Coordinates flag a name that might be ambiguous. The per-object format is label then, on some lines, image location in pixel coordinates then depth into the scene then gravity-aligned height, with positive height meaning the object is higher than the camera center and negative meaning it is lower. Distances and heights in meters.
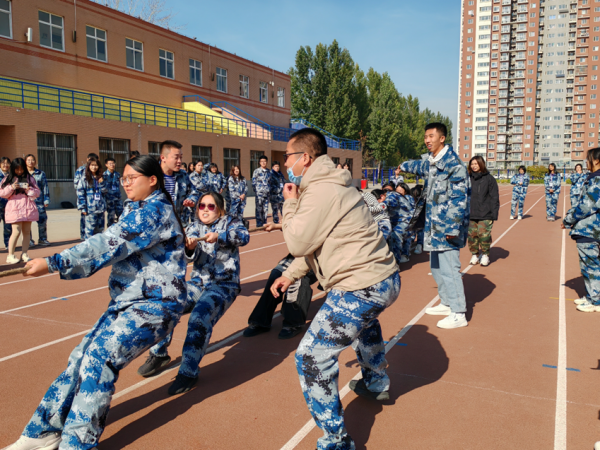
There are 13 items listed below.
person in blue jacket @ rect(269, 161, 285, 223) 16.08 -0.24
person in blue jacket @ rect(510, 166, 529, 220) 19.59 -0.43
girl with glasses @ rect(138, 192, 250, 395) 3.96 -0.98
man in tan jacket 2.76 -0.55
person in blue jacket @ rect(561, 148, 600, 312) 5.96 -0.65
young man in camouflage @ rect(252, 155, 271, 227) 15.77 -0.23
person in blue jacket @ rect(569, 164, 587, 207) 13.35 -0.33
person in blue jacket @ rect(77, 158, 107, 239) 11.45 -0.31
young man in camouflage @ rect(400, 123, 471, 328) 5.53 -0.40
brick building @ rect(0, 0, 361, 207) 21.72 +5.70
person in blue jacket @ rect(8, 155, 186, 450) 2.79 -0.78
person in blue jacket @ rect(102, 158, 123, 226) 12.40 -0.31
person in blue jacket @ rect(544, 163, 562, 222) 18.48 -0.53
